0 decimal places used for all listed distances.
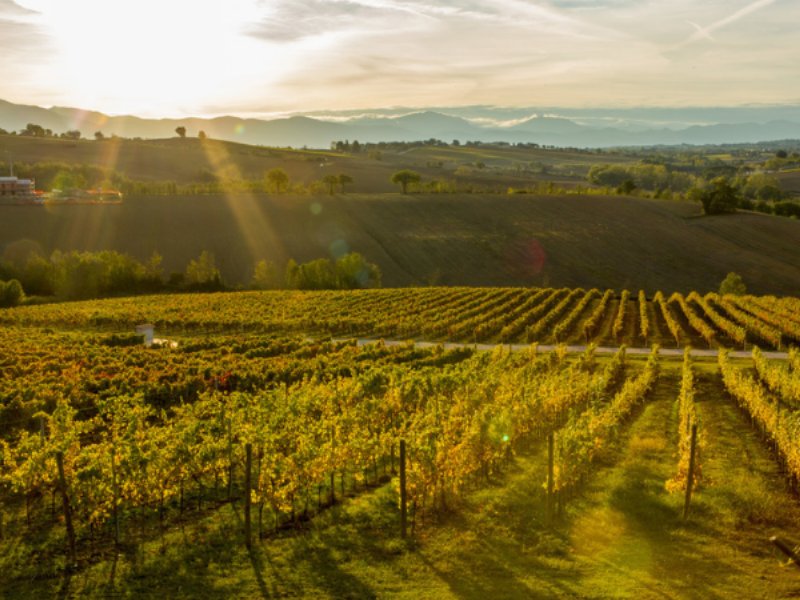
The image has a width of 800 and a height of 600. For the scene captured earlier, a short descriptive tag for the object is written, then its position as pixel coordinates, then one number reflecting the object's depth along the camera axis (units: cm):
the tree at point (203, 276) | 8525
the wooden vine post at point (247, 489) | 1419
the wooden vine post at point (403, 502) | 1453
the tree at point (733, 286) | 8181
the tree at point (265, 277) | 8691
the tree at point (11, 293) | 7000
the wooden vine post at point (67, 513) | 1363
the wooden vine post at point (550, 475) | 1516
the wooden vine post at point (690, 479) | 1549
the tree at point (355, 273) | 8669
